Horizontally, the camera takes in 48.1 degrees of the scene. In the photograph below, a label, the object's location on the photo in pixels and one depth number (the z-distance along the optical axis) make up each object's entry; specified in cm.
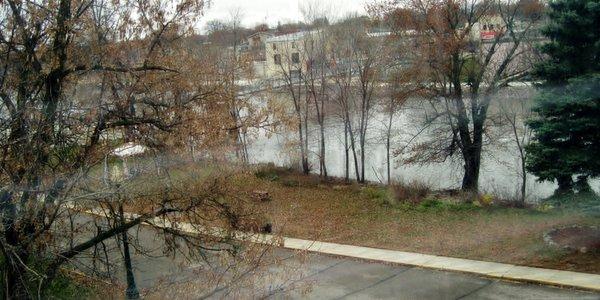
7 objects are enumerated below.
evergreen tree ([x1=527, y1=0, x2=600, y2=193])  1404
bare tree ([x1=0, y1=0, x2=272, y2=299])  851
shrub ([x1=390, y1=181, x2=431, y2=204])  2067
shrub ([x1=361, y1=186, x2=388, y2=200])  2173
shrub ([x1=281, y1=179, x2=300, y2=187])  2614
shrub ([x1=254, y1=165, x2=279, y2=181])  2669
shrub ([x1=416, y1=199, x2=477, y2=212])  1886
